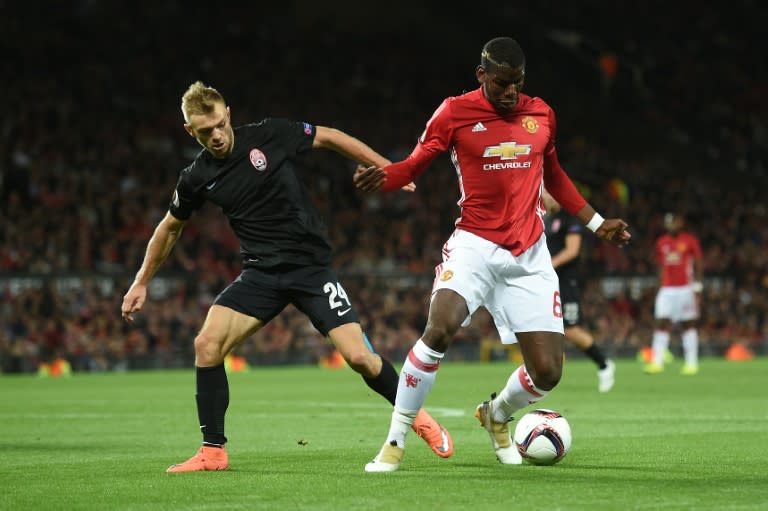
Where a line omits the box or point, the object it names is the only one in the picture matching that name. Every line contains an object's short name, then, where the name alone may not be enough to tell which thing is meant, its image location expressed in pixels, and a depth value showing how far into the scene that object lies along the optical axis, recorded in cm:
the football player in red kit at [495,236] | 1395
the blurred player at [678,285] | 4122
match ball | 1484
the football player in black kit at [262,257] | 1495
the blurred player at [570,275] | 2872
